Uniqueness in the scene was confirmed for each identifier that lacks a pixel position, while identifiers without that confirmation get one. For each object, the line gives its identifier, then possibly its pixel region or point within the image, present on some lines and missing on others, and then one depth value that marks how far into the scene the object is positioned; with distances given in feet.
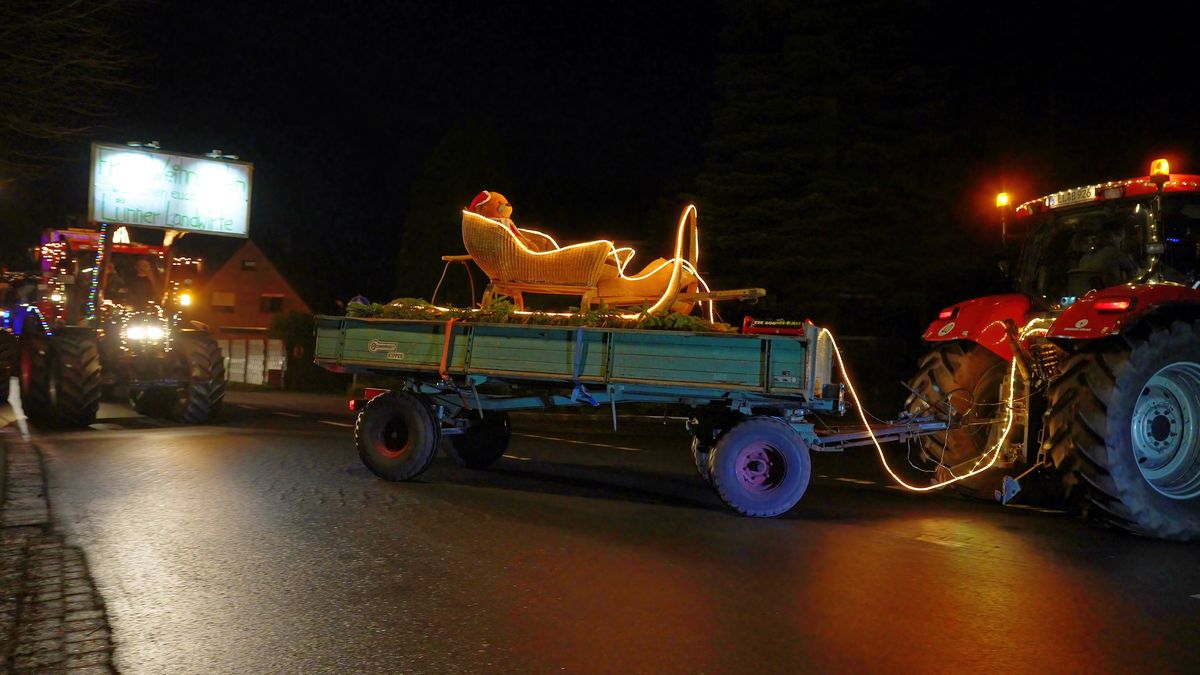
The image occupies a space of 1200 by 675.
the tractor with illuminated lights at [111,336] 51.24
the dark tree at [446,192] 142.10
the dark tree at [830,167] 70.08
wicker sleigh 32.09
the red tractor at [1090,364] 26.66
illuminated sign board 75.97
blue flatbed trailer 28.37
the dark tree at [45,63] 41.52
